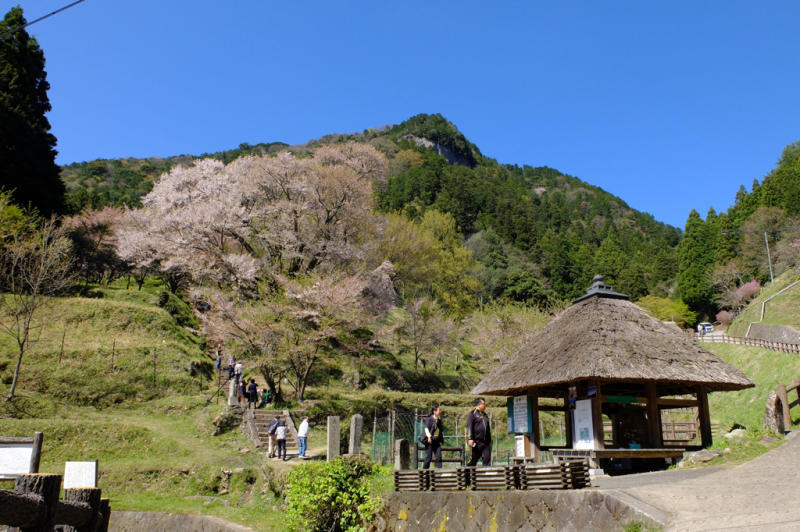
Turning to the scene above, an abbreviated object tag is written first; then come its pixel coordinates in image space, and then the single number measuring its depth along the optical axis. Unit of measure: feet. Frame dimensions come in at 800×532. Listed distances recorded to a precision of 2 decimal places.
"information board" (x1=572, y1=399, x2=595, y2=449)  42.60
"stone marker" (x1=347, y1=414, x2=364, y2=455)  49.39
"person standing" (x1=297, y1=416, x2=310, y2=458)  53.36
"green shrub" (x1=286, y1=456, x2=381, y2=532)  34.27
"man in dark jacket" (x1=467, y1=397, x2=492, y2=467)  33.24
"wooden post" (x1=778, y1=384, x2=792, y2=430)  47.85
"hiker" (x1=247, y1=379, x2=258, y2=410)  69.75
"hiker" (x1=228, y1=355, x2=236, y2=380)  79.66
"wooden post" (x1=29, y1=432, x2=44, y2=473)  18.75
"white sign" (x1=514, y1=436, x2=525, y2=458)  47.73
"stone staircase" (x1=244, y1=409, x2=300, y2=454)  59.48
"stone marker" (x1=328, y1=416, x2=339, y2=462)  49.42
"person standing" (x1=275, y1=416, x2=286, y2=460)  54.13
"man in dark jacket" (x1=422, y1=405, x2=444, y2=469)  35.70
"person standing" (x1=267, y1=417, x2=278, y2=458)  55.16
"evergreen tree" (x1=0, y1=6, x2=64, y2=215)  102.22
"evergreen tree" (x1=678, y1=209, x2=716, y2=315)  188.03
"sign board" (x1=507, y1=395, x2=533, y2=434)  48.65
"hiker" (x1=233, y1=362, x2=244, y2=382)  72.28
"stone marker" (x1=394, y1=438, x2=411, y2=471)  37.47
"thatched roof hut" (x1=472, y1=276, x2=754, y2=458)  41.68
